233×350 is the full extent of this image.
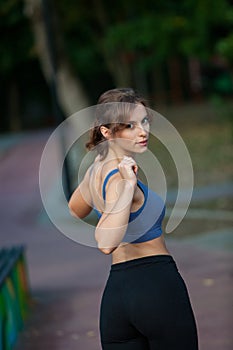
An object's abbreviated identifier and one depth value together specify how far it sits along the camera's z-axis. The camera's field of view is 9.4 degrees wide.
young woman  5.36
